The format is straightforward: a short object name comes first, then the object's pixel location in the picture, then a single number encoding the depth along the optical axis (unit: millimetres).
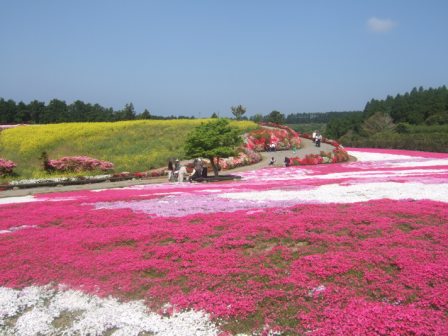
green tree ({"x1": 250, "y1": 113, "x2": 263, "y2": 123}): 68688
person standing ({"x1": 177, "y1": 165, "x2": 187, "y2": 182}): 25562
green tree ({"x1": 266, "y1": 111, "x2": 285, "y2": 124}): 90438
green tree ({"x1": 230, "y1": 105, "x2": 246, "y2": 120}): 74688
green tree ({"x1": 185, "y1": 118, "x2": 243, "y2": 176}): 27922
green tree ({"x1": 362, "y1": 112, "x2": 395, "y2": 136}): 105875
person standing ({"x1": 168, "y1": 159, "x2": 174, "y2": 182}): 27094
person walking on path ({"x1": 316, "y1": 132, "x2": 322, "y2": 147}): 50950
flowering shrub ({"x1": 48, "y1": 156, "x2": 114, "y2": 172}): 31906
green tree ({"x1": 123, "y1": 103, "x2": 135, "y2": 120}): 87750
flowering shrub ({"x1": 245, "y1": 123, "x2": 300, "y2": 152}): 48406
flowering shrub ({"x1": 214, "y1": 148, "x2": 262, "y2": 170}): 35719
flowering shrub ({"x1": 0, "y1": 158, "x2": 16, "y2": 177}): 30125
